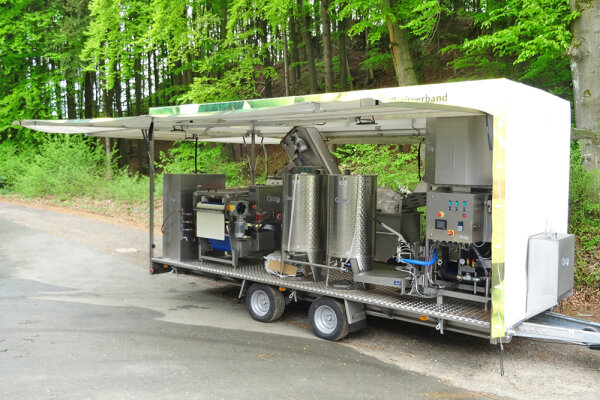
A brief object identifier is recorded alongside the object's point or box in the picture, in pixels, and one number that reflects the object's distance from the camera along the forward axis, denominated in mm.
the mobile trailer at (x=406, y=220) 4980
